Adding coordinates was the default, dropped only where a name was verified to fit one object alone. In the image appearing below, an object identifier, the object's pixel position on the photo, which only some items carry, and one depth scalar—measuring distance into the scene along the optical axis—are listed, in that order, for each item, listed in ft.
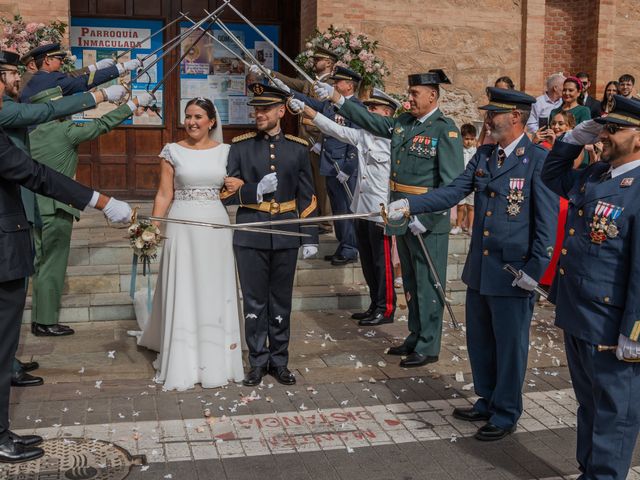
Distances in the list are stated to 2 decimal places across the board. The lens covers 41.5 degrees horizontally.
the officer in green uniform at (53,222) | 25.50
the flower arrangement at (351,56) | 36.42
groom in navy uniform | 21.31
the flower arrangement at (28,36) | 33.81
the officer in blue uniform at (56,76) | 25.40
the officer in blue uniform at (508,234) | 17.72
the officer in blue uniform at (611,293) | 13.99
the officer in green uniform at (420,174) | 23.08
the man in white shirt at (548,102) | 37.11
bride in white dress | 21.34
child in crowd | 36.42
